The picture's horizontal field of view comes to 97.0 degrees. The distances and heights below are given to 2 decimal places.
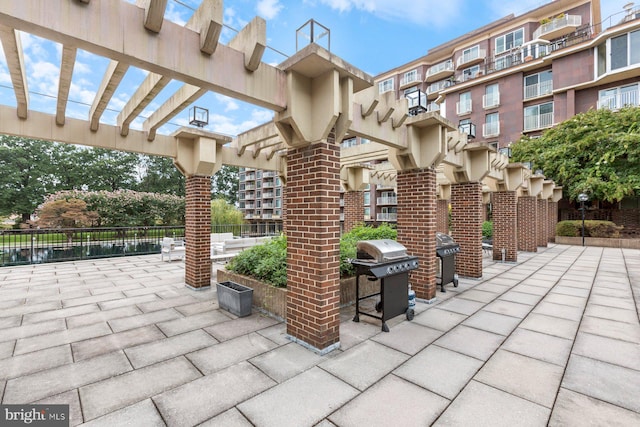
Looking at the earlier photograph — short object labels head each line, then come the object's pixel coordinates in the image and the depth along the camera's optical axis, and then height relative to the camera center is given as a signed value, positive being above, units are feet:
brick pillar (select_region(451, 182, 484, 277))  24.04 -1.44
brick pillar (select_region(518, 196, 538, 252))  40.14 -2.08
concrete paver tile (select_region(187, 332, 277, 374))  10.39 -5.58
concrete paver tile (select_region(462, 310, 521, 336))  13.82 -5.86
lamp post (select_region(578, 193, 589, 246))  50.70 +1.97
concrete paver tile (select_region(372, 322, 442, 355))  11.85 -5.75
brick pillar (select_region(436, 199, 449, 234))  52.54 -1.01
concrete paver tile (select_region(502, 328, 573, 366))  11.12 -5.85
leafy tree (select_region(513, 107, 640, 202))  49.01 +10.25
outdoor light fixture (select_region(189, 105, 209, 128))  19.54 +6.68
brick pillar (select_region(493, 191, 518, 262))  31.60 -1.80
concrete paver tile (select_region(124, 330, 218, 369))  10.75 -5.55
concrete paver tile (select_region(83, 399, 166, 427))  7.36 -5.47
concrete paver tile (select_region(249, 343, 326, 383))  9.84 -5.61
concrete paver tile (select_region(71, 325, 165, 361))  11.27 -5.52
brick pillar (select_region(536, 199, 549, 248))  47.00 -2.79
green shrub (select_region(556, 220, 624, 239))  52.11 -3.93
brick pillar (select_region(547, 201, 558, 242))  56.65 -2.15
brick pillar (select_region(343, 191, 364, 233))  36.20 +0.36
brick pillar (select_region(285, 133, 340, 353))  11.38 -1.41
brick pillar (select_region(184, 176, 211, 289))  20.44 -1.42
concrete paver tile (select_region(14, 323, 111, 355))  11.63 -5.47
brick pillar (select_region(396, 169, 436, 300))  17.88 -0.90
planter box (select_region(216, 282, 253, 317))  15.29 -4.82
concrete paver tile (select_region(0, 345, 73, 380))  9.79 -5.43
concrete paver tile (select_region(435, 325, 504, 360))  11.48 -5.79
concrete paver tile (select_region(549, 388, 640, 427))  7.58 -5.76
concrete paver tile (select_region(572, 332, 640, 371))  10.81 -5.87
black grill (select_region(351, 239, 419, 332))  13.33 -2.88
